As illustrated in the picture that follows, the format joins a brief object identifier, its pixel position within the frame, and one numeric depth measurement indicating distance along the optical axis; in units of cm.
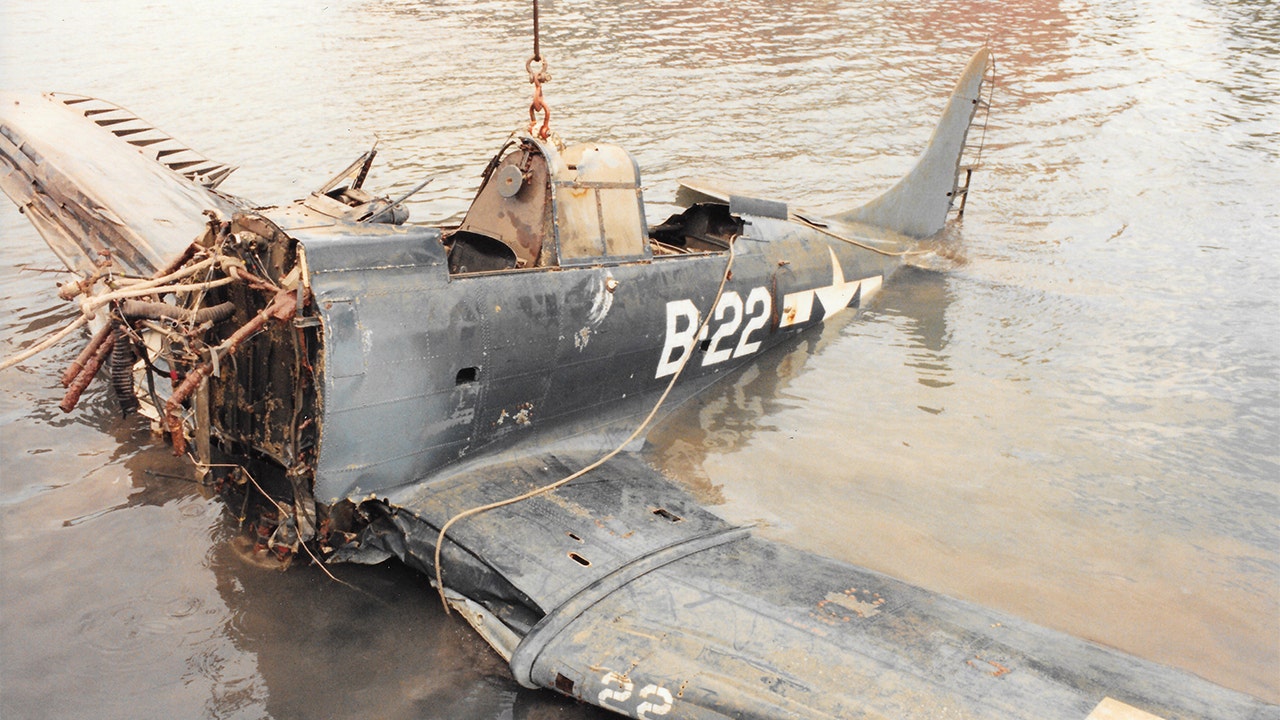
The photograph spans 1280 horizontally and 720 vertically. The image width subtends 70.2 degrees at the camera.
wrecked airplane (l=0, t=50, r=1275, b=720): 503
